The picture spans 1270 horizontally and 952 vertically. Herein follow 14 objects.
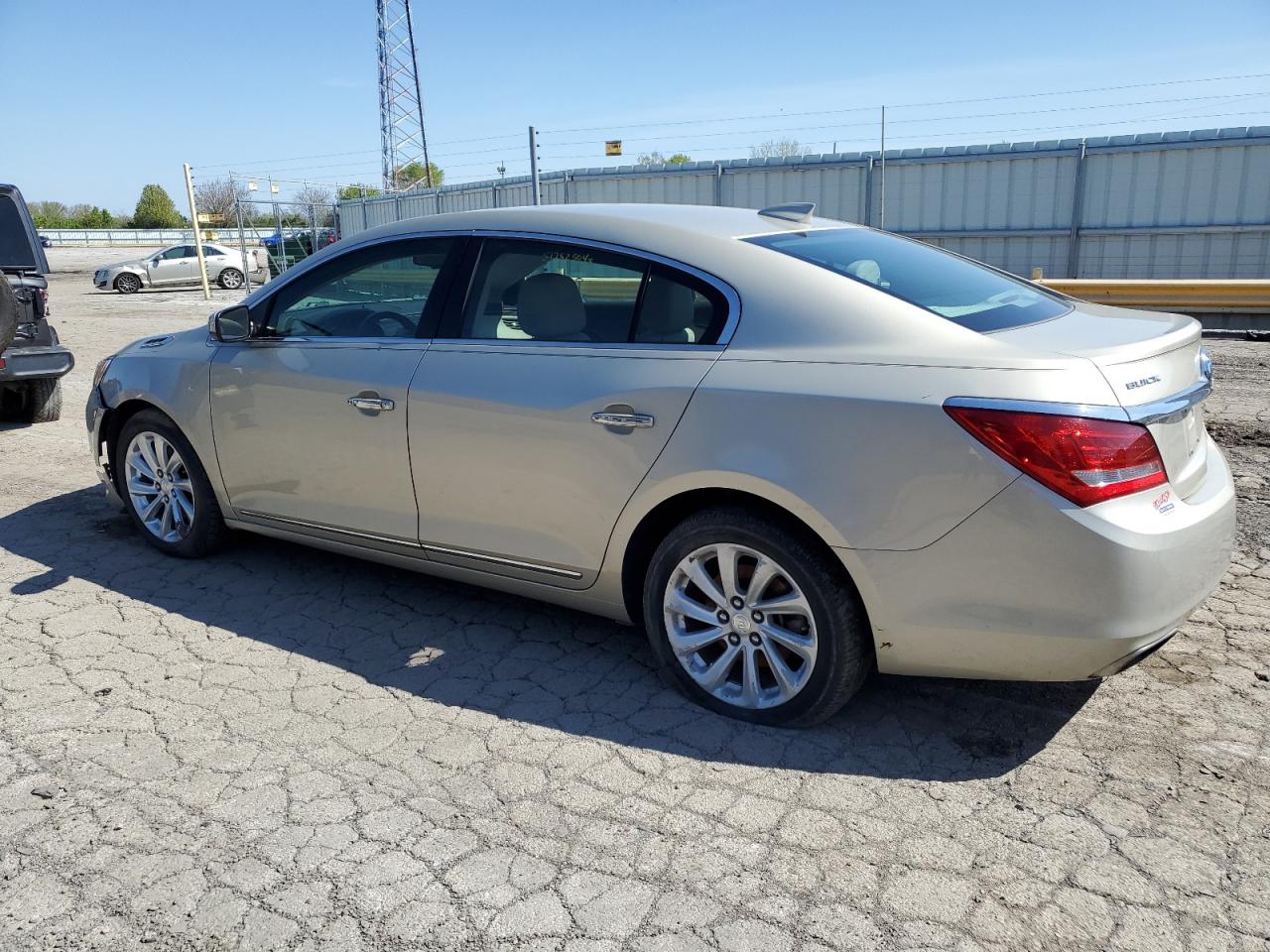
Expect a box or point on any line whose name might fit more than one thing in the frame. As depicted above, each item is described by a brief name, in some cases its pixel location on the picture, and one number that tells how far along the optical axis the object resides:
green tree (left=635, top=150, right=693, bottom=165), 20.39
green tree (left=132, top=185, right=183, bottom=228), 89.56
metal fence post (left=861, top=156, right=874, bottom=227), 18.52
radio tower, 54.19
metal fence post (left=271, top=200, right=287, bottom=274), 20.88
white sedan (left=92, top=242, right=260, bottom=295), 27.92
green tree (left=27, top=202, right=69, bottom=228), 83.54
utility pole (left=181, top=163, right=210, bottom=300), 20.72
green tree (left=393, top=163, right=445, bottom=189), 51.25
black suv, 8.05
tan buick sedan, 2.87
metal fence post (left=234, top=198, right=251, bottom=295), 21.00
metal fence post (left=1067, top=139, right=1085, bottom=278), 17.39
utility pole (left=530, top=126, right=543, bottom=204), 17.62
